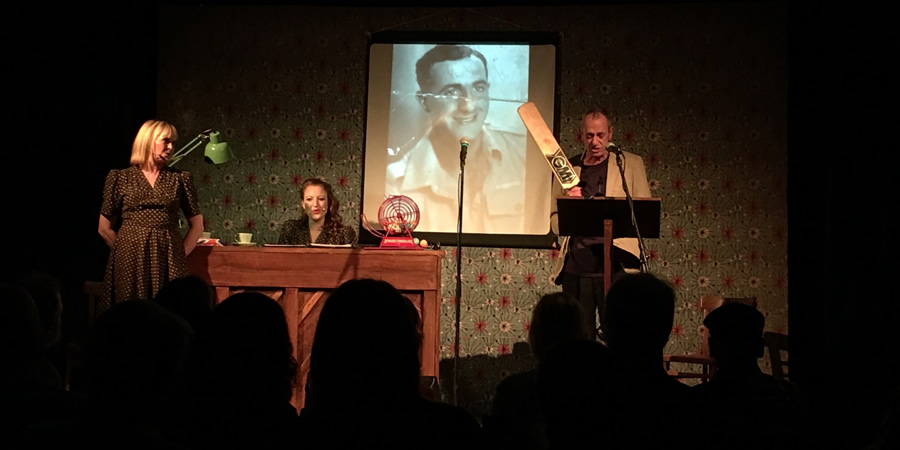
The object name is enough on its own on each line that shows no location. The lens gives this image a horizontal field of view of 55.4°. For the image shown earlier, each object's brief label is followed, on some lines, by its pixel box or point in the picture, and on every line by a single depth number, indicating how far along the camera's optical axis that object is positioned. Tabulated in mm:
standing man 4273
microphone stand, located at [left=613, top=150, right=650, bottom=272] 3574
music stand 3621
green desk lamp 5246
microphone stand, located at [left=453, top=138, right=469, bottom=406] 4281
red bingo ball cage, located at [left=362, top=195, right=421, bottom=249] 4512
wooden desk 4289
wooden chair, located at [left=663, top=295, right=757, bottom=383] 4617
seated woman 5102
